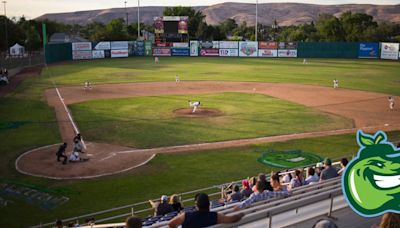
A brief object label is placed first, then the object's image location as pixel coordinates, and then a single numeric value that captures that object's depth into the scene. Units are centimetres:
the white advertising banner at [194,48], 8619
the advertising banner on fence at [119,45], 8250
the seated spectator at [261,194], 878
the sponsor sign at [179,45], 8525
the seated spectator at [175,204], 1112
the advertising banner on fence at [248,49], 8519
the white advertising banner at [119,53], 8256
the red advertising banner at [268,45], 8469
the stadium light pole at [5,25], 7672
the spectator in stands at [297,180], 1183
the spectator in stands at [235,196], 1115
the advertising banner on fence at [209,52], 8575
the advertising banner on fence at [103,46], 8012
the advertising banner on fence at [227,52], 8533
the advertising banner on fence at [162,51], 8581
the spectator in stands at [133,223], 586
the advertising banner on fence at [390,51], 7784
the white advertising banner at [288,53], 8419
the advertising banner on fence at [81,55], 7719
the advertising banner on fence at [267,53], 8492
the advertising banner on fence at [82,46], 7706
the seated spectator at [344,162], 1201
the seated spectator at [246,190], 1130
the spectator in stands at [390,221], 512
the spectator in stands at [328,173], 1145
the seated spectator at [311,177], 1206
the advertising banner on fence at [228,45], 8517
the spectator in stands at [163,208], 1095
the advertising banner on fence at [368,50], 8088
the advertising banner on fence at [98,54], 7962
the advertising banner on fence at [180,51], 8594
